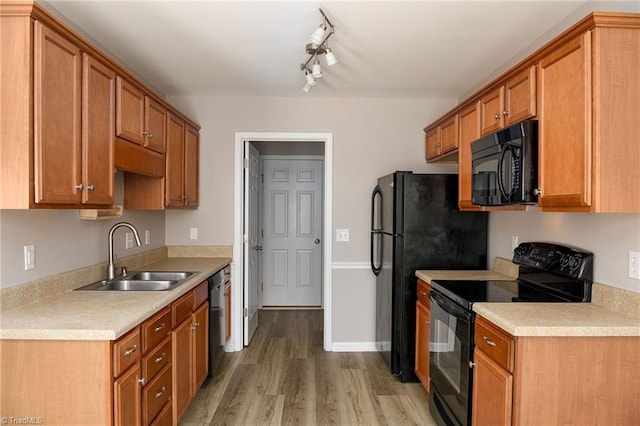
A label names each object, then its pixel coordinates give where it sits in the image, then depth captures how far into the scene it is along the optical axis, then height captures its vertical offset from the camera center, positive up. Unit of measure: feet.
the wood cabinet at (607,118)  5.18 +1.26
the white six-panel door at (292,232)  17.74 -0.92
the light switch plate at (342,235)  12.23 -0.72
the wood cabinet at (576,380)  5.33 -2.29
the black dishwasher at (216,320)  9.81 -2.82
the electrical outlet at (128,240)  9.60 -0.70
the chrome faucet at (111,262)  8.38 -1.08
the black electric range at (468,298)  6.67 -1.52
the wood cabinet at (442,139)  9.73 +2.00
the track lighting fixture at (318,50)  6.73 +3.24
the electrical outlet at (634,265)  5.68 -0.76
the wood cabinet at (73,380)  5.03 -2.21
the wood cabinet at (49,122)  4.99 +1.23
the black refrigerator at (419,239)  9.79 -0.68
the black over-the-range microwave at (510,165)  6.25 +0.80
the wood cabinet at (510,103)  6.38 +1.99
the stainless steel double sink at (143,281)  7.95 -1.54
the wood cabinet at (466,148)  8.48 +1.49
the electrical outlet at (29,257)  6.28 -0.74
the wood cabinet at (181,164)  9.78 +1.29
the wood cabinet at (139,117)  7.18 +1.93
